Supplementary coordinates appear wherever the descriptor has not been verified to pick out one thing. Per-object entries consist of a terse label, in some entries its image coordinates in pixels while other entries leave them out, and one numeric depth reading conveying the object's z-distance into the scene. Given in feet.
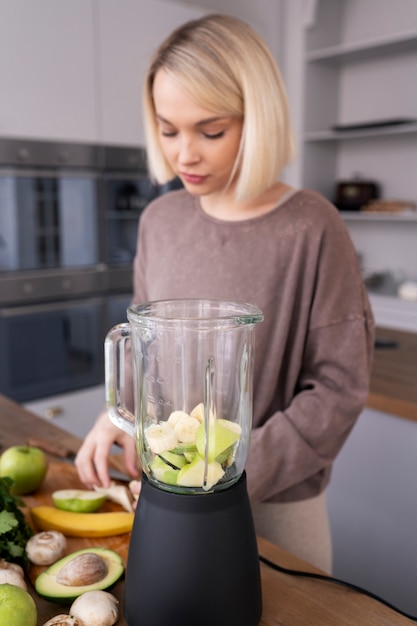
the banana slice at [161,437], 1.86
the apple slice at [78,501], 2.62
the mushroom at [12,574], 2.00
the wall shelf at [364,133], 9.36
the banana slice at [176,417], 1.89
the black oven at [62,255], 7.25
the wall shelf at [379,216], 9.51
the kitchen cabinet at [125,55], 7.77
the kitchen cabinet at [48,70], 6.93
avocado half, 2.01
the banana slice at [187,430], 1.85
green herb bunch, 2.19
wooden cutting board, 2.02
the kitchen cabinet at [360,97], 10.03
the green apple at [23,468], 2.79
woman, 2.76
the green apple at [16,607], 1.71
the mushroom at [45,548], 2.23
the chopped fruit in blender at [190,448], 1.80
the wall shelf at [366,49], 9.25
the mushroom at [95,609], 1.86
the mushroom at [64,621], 1.79
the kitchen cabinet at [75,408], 7.67
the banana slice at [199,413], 1.88
